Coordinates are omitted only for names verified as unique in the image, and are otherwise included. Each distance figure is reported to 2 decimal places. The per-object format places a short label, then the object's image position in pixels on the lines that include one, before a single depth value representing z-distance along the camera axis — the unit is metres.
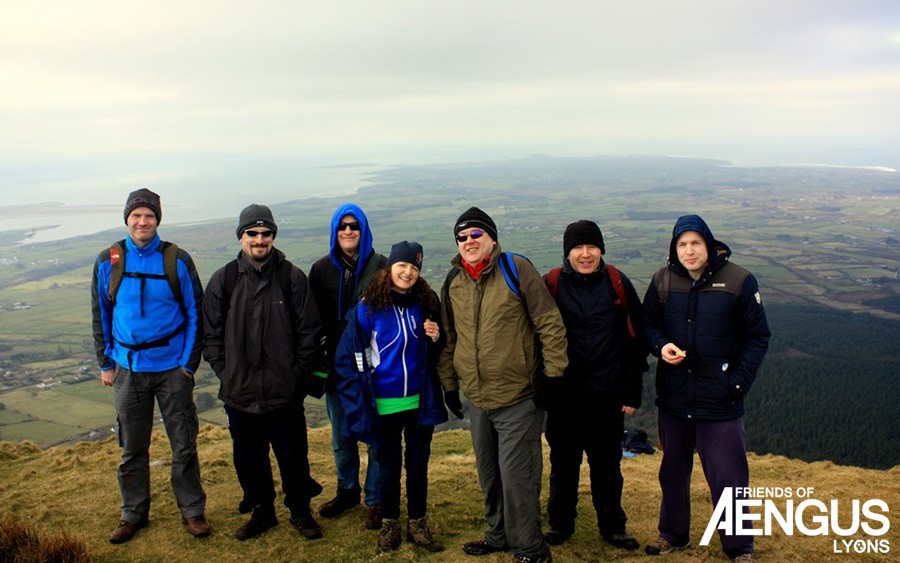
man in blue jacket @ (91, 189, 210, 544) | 4.93
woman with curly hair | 4.70
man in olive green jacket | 4.45
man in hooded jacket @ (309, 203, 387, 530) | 5.13
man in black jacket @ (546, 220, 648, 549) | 4.72
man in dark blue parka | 4.46
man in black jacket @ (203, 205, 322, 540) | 4.79
